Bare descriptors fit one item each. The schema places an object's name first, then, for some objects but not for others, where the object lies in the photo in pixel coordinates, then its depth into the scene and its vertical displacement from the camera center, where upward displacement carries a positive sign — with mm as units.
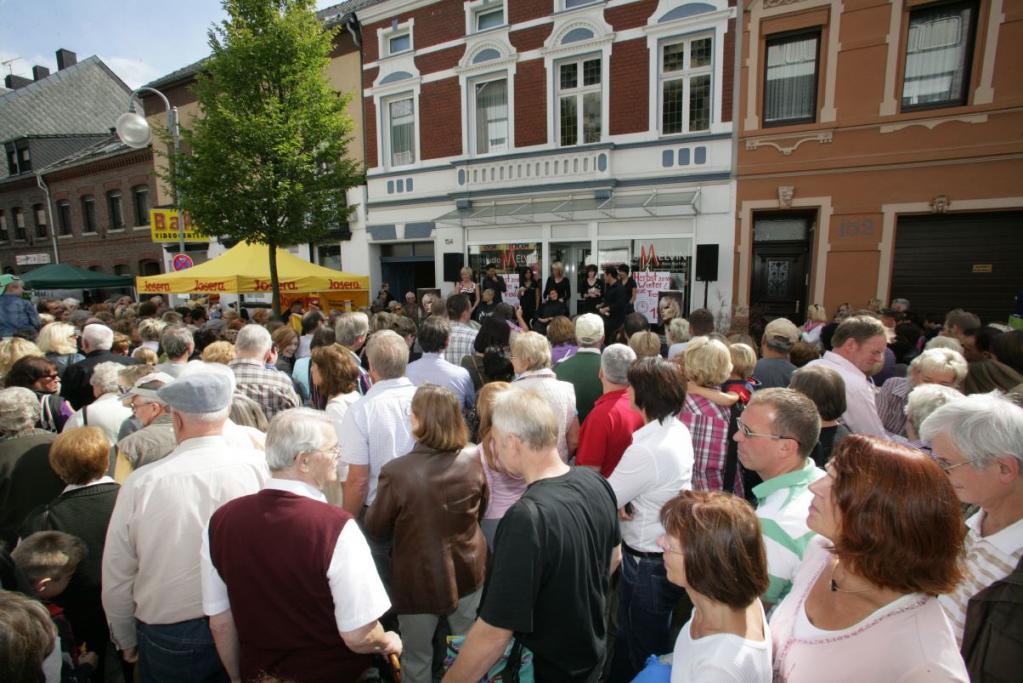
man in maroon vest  1703 -1034
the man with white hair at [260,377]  3789 -798
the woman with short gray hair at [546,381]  3510 -782
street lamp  8625 +2399
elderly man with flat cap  2023 -1064
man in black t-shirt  1621 -974
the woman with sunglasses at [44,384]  3783 -838
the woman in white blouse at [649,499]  2521 -1154
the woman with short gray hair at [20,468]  2746 -1057
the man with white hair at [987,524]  1465 -829
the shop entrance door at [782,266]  9758 -2
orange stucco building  8055 +1985
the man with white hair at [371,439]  2932 -973
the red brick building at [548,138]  9953 +2921
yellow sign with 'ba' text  12672 +1110
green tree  9359 +2637
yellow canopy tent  9828 -143
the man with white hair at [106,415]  3400 -960
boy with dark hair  2102 -1226
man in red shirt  2986 -958
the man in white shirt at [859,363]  3434 -693
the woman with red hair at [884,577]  1235 -776
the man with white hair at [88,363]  4652 -836
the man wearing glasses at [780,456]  1869 -765
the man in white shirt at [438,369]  4047 -793
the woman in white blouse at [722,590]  1308 -863
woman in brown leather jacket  2336 -1120
